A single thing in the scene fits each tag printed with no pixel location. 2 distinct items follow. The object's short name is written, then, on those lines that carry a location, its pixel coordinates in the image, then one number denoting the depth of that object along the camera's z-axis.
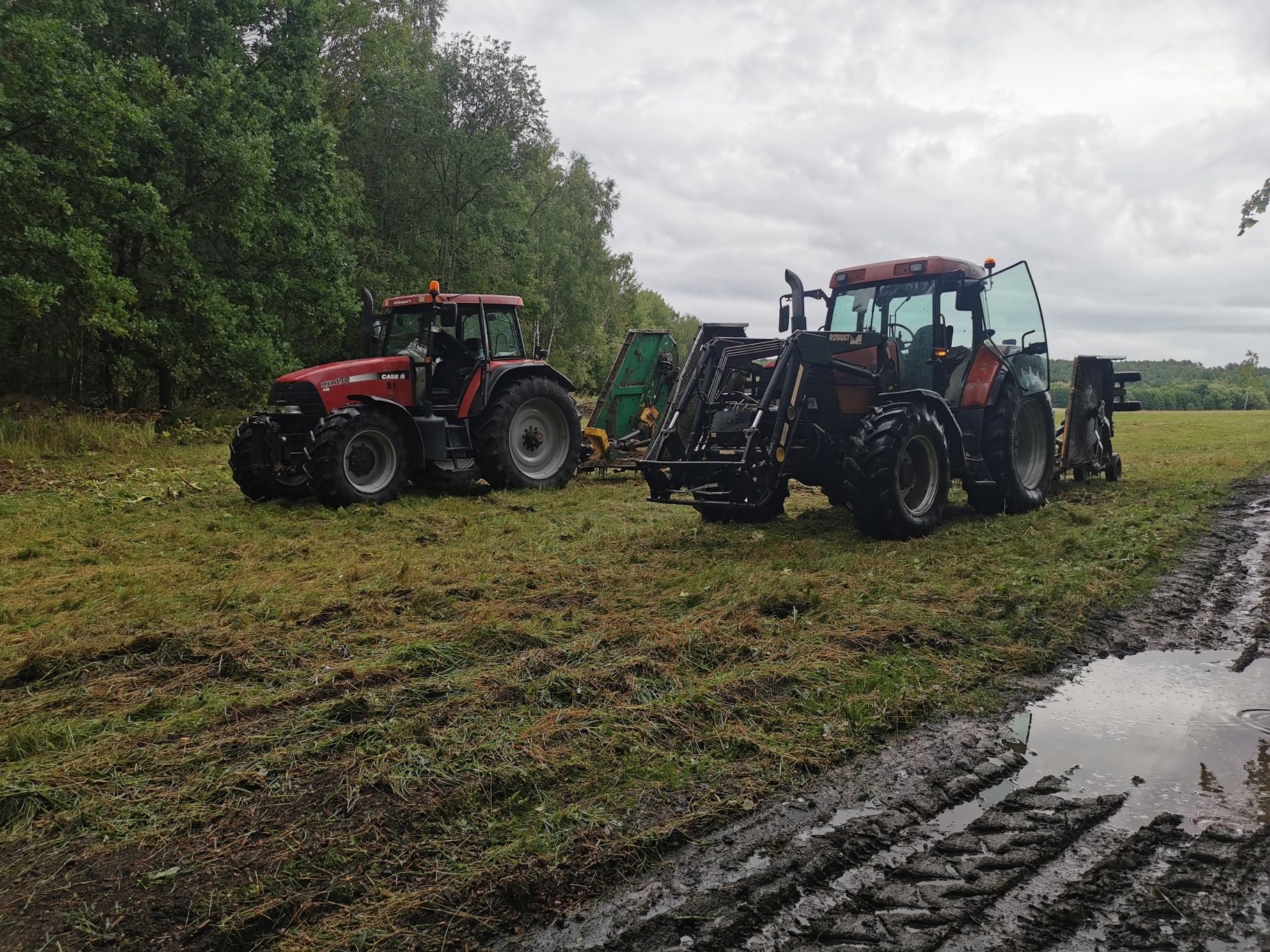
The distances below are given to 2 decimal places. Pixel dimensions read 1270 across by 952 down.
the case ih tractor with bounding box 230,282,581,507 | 9.01
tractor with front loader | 6.91
